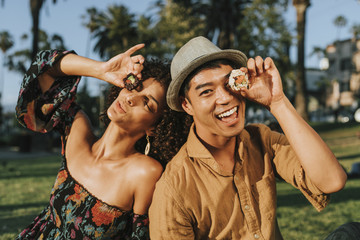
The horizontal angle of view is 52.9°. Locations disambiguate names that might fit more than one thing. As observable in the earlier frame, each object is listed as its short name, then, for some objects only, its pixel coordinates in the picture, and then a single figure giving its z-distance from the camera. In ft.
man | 7.49
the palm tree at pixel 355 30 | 89.18
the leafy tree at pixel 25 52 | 146.72
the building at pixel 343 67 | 169.81
